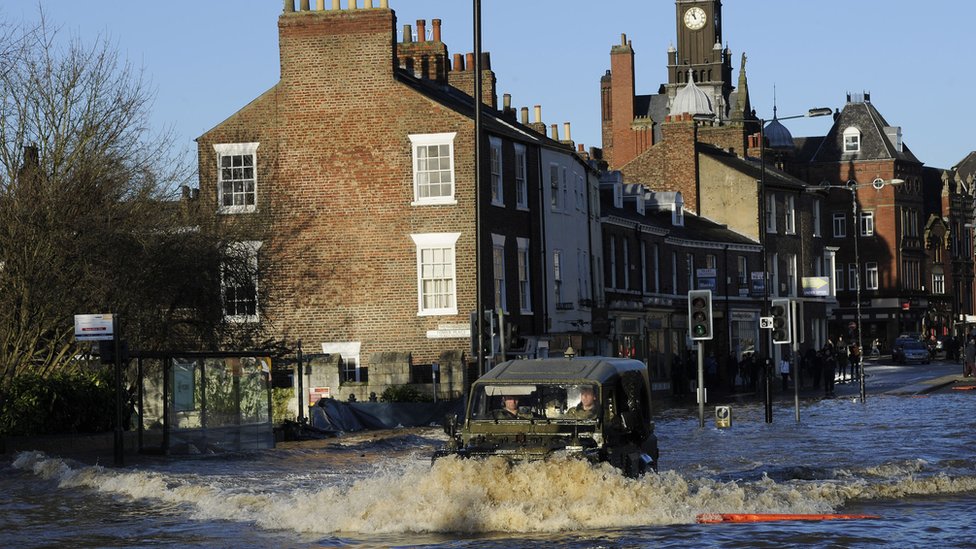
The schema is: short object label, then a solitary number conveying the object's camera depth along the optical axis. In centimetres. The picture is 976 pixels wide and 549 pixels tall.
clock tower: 14088
